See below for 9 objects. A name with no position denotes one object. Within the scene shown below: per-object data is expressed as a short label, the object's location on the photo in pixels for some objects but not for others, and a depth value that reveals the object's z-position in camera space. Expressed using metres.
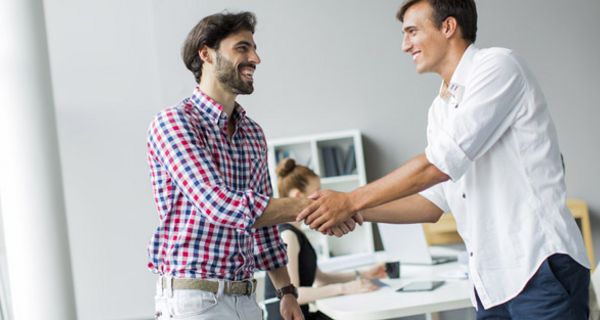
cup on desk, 3.75
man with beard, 2.04
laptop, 3.98
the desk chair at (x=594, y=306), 2.57
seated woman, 3.42
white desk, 3.06
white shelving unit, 5.71
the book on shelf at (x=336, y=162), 5.74
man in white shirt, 1.95
